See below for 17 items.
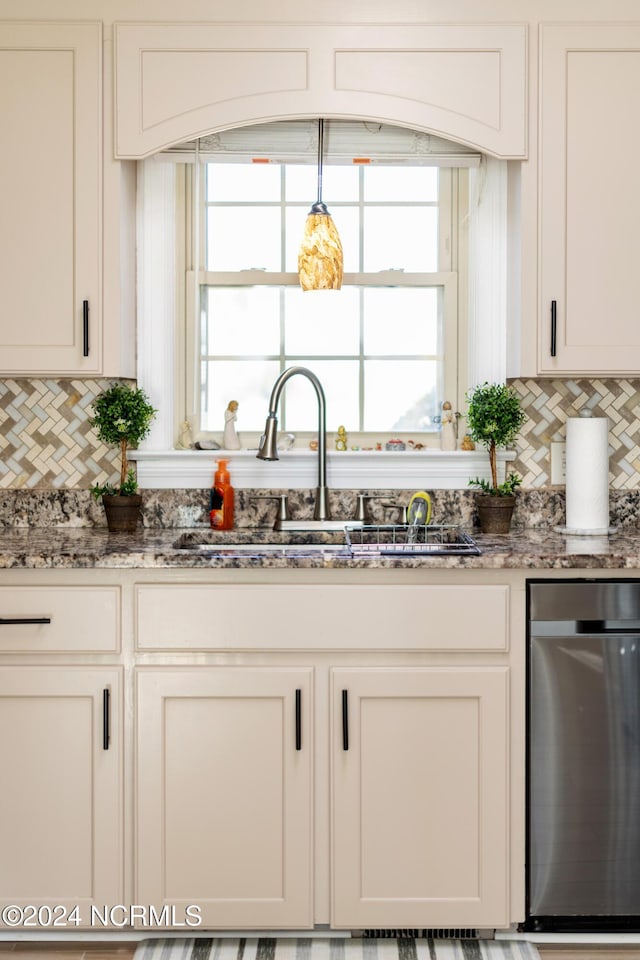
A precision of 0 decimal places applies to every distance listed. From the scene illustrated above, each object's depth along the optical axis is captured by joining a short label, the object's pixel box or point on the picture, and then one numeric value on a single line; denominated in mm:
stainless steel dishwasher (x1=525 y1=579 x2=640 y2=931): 2229
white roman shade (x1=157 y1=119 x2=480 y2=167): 2850
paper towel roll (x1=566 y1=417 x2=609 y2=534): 2670
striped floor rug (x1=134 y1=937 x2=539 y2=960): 2242
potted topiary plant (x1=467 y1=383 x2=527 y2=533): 2715
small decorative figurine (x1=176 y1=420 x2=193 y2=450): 2977
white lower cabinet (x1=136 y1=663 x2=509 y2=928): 2238
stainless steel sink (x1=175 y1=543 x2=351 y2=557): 2312
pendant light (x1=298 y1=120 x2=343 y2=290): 2812
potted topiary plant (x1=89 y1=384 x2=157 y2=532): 2717
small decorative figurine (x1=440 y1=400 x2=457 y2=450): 2939
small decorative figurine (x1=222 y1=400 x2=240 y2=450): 2949
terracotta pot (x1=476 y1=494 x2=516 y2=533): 2709
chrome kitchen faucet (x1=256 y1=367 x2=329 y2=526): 2689
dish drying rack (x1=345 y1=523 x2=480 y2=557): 2685
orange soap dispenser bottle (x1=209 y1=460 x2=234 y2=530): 2795
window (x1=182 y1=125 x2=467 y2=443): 3012
